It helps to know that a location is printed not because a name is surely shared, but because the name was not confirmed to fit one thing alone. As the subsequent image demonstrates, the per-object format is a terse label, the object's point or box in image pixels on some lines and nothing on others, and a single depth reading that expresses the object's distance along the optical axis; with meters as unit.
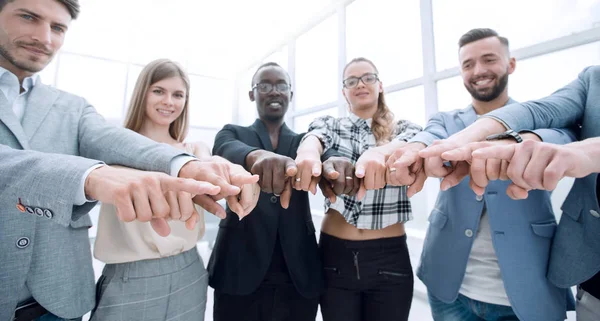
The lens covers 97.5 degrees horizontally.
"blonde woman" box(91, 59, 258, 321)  1.08
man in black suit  1.30
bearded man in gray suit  0.70
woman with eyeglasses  1.33
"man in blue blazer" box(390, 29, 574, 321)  1.05
